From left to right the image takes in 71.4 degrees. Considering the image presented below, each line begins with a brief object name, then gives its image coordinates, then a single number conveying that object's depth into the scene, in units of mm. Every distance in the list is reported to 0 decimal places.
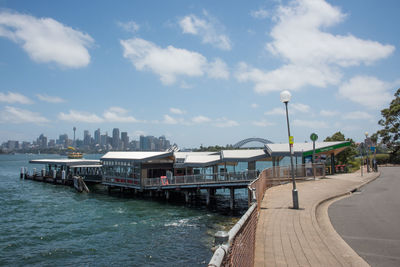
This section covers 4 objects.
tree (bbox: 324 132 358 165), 46062
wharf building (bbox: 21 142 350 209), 31156
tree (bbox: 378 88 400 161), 53219
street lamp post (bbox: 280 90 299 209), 15109
